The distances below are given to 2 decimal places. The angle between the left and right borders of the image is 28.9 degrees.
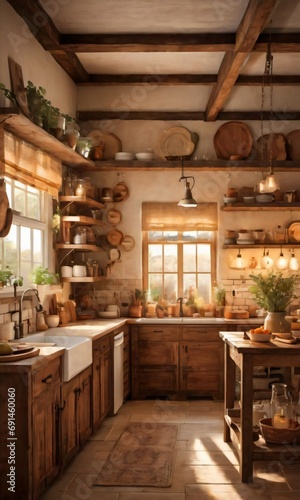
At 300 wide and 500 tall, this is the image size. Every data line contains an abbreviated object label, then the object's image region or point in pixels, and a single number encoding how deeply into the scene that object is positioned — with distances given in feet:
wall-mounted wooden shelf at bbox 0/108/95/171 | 15.35
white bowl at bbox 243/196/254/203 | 25.59
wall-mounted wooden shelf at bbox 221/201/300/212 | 25.40
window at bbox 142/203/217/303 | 26.76
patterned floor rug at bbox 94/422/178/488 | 15.05
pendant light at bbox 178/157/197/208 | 23.27
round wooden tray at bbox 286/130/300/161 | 26.02
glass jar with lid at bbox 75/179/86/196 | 23.00
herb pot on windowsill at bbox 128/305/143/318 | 25.70
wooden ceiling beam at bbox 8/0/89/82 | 16.98
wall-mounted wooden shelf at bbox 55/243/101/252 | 22.61
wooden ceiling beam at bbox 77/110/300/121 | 26.43
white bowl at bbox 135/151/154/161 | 25.86
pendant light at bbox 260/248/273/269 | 26.09
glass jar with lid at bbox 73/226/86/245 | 23.12
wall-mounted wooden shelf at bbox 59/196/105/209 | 22.65
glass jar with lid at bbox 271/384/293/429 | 16.15
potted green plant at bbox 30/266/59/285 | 19.62
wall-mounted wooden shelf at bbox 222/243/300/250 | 25.70
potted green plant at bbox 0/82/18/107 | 15.53
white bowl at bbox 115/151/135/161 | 25.84
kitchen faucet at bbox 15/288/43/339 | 17.18
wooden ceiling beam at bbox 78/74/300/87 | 24.51
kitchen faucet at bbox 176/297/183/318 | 25.99
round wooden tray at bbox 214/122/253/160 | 26.25
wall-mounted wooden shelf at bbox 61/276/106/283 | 23.20
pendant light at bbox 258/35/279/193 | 18.44
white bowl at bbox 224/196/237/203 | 25.67
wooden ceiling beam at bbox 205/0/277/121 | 15.60
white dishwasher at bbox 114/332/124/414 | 21.77
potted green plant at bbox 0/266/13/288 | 15.84
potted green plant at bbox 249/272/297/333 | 16.93
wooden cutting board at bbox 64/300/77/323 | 23.18
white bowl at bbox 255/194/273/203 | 25.50
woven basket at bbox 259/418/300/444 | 15.72
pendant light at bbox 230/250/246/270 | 26.05
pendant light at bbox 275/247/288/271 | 26.00
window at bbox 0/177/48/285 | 18.25
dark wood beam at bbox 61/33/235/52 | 19.23
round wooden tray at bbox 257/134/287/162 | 25.99
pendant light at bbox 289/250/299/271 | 26.00
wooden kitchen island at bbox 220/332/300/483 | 14.96
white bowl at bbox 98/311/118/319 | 25.21
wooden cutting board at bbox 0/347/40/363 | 12.61
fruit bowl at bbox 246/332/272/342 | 15.78
